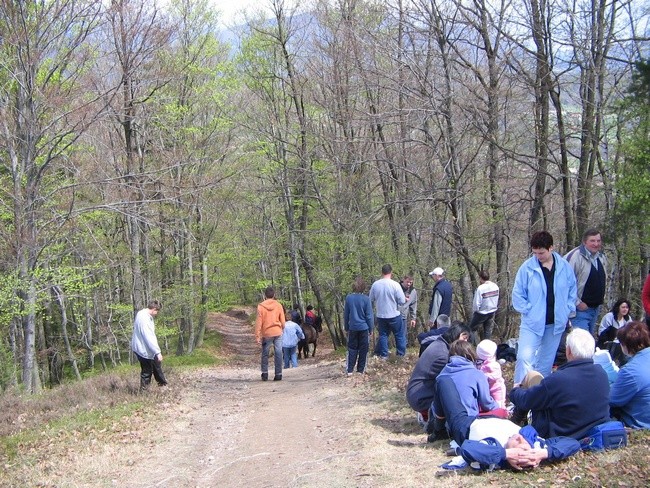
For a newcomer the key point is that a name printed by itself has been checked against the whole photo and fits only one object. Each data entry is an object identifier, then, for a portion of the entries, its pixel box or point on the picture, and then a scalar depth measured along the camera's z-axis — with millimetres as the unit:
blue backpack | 5613
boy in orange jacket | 13290
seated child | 7117
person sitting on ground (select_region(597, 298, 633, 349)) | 9867
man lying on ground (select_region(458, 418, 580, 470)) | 5504
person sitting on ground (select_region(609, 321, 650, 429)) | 5895
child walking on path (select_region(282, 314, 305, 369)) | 18609
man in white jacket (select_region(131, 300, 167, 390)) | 11320
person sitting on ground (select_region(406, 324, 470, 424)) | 7457
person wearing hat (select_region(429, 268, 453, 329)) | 11781
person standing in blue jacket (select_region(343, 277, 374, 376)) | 12062
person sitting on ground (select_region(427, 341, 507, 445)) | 6297
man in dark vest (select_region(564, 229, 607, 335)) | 8258
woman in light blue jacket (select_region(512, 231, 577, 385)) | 6984
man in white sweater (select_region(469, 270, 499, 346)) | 12266
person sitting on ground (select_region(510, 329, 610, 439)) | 5648
